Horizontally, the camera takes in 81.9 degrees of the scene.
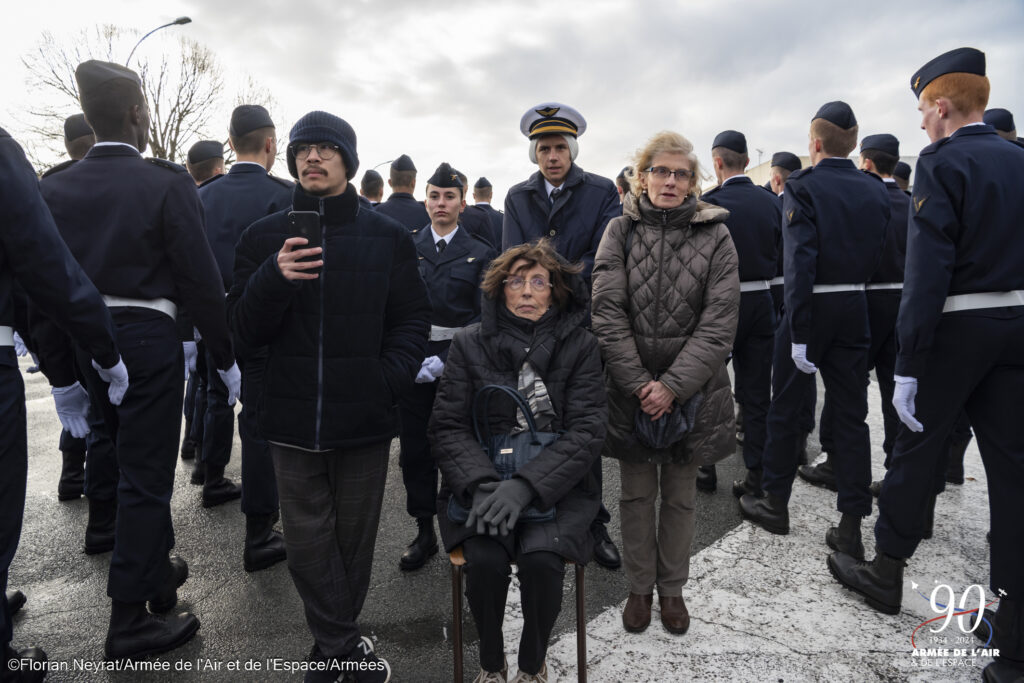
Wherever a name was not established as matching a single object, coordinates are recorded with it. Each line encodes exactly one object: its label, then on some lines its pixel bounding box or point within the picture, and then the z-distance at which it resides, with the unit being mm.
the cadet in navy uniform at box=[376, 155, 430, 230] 5129
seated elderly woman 2264
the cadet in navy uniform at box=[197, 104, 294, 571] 3422
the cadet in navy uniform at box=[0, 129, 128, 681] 2062
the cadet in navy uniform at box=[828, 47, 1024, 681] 2514
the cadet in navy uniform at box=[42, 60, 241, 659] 2650
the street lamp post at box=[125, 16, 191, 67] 19422
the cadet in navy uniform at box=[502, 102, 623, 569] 3506
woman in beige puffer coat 2816
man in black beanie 2271
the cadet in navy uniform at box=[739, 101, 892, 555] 3525
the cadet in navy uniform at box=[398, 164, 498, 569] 3463
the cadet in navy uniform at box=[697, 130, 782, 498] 4457
